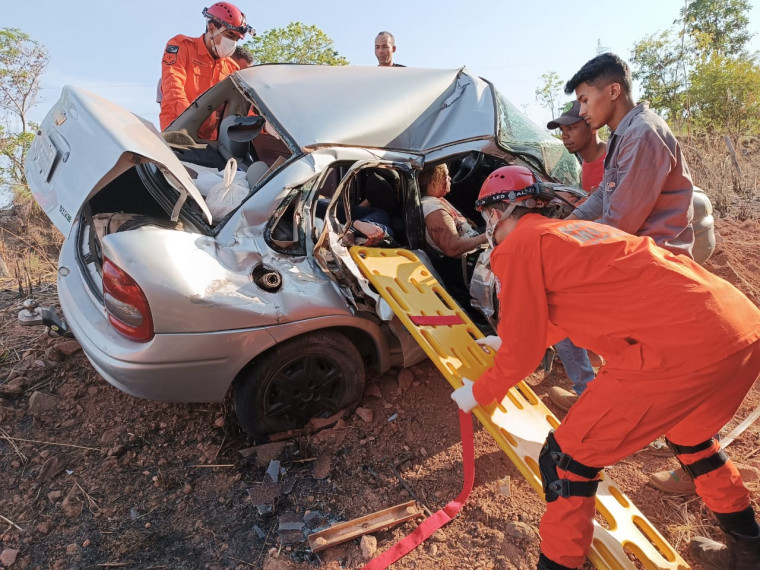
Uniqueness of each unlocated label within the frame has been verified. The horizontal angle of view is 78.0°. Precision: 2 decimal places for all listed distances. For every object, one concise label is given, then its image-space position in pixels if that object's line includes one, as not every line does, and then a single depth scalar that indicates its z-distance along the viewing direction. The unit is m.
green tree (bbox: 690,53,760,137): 12.70
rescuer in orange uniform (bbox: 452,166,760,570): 1.51
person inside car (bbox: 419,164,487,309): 3.12
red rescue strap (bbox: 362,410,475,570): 1.97
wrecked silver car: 2.09
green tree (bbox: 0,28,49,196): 14.44
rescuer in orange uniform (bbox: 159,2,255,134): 4.32
